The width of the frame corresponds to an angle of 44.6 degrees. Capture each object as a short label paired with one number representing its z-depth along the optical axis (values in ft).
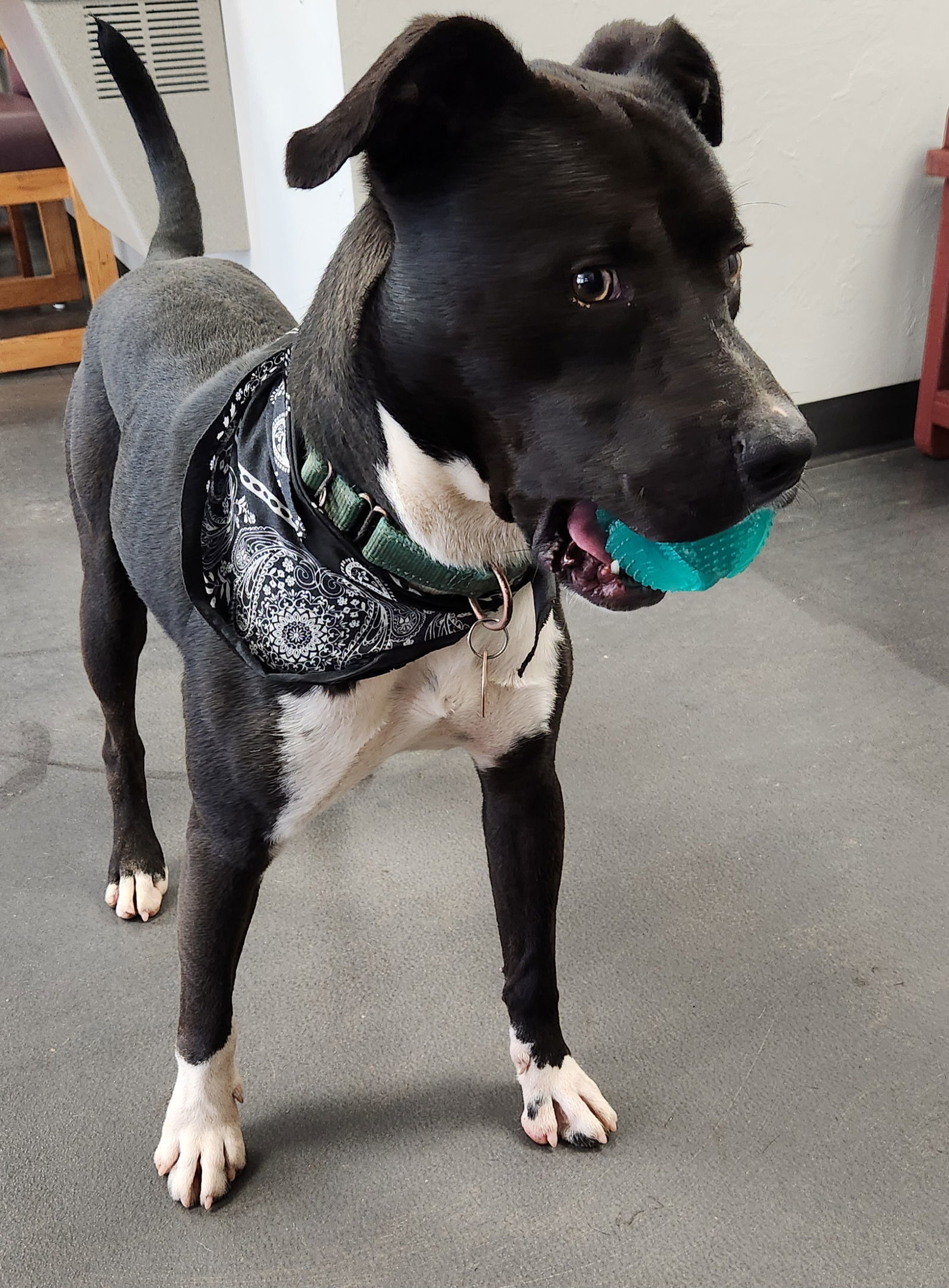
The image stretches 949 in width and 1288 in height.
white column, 8.09
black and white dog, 2.77
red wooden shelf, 9.81
